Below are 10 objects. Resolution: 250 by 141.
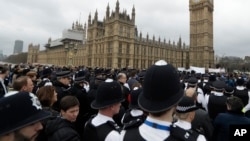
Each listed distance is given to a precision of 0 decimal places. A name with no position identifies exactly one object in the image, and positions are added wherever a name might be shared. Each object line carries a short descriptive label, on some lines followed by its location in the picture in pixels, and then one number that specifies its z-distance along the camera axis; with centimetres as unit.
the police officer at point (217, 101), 513
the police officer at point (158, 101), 167
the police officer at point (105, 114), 248
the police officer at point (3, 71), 623
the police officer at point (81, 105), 514
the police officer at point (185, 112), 274
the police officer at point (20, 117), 162
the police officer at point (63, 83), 523
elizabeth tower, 5844
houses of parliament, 4931
